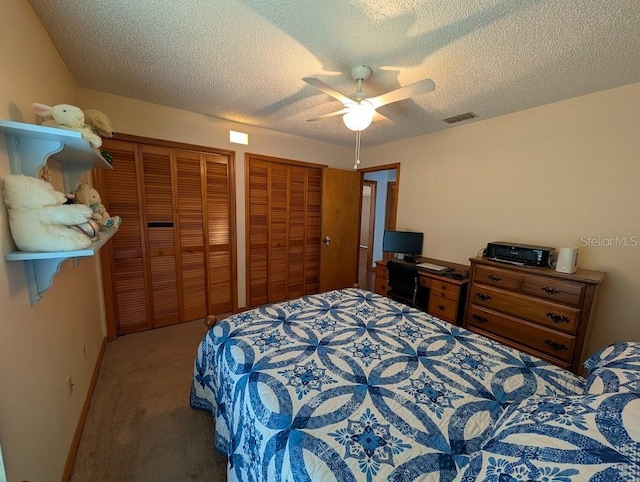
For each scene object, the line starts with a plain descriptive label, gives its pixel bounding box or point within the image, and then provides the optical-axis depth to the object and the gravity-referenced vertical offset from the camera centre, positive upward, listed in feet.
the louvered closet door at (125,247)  8.03 -1.42
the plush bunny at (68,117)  3.68 +1.30
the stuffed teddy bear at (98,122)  5.06 +1.67
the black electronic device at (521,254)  7.04 -1.00
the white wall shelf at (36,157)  2.98 +0.59
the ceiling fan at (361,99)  4.77 +2.38
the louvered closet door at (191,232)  9.16 -0.93
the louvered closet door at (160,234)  8.59 -0.98
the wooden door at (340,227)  12.58 -0.73
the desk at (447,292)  8.52 -2.60
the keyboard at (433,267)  9.13 -1.89
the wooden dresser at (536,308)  6.17 -2.40
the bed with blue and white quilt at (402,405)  2.02 -2.42
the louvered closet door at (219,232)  9.73 -0.94
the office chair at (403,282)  9.05 -2.47
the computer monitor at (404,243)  10.94 -1.21
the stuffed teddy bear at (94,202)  4.98 +0.04
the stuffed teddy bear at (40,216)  3.01 -0.17
